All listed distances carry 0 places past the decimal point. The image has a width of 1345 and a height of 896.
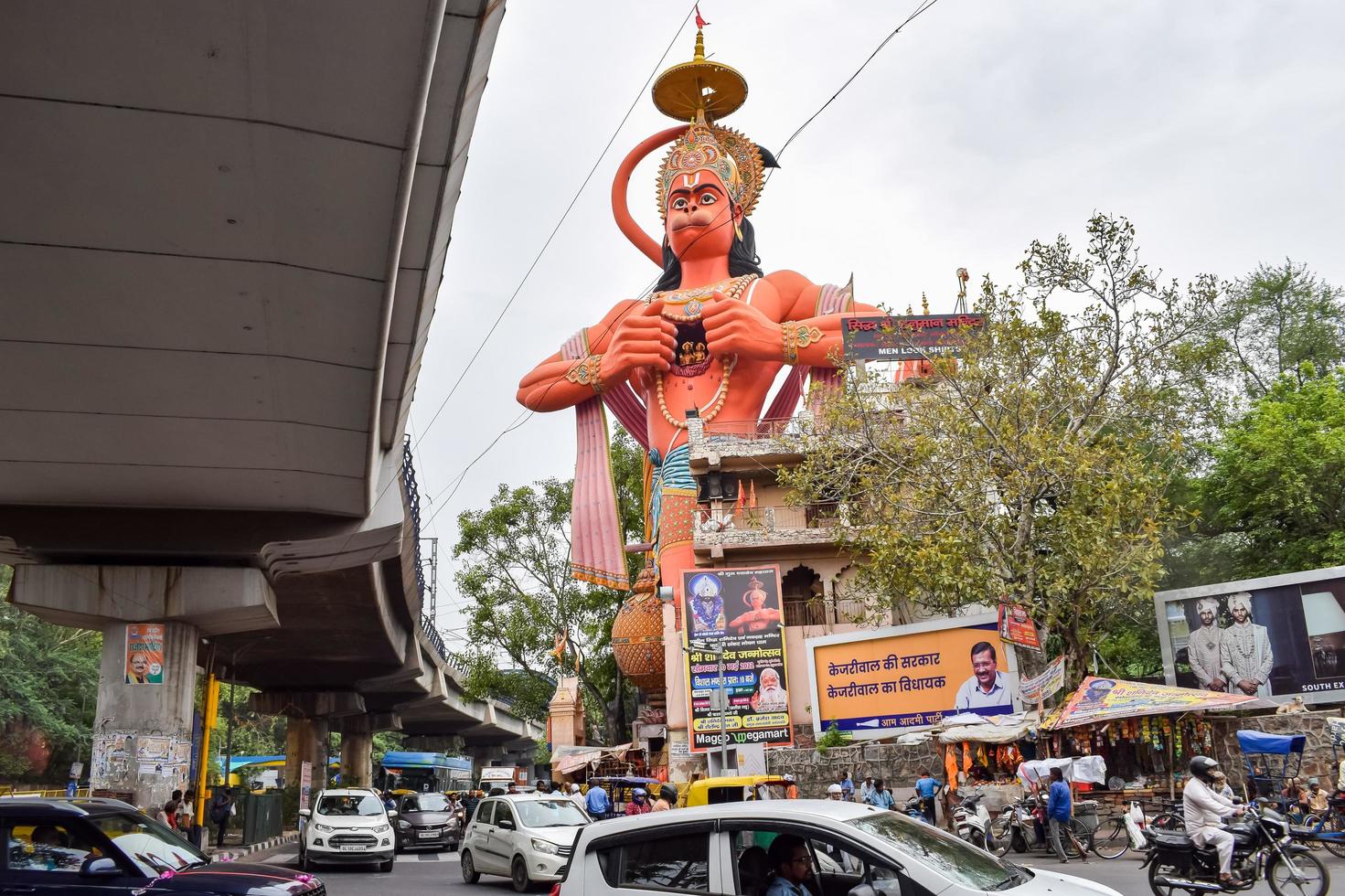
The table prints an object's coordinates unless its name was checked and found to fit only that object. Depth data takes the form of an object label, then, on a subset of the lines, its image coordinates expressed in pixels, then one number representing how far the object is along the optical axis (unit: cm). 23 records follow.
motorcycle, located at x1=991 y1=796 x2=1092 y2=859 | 1678
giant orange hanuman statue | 3397
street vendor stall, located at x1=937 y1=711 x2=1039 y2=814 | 2100
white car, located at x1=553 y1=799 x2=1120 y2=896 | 564
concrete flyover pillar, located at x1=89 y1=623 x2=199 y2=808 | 1912
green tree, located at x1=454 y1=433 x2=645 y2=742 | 4638
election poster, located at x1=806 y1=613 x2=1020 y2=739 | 2345
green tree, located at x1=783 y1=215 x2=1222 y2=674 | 2205
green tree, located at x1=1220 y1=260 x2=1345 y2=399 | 3925
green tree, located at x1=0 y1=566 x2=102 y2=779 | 4269
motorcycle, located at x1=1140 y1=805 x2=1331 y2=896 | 1006
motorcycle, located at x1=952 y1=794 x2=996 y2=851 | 1678
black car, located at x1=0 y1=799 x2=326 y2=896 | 802
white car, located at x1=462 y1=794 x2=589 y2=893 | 1558
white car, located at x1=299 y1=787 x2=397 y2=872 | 2073
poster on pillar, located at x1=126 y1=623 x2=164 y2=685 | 2011
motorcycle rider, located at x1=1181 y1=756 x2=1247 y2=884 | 983
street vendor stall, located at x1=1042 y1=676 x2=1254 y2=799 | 1883
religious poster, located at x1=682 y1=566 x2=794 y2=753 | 2875
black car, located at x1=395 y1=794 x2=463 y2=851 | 2836
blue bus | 6178
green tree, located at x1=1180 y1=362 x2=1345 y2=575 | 3191
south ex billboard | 2394
